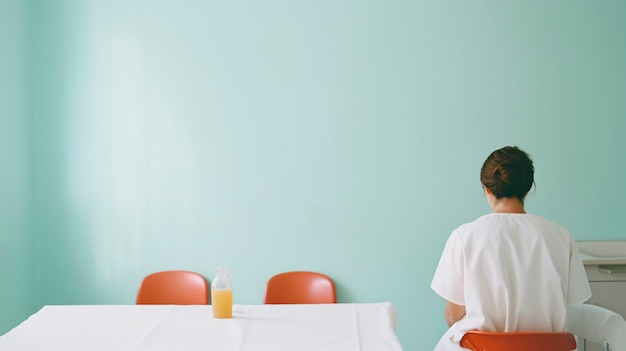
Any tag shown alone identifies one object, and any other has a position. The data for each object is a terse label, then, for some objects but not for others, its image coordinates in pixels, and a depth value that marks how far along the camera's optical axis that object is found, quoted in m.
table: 2.20
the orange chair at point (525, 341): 2.07
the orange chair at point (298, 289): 3.45
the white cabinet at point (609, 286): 3.19
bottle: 2.52
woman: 2.23
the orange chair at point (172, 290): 3.49
